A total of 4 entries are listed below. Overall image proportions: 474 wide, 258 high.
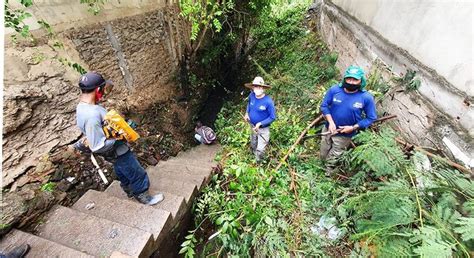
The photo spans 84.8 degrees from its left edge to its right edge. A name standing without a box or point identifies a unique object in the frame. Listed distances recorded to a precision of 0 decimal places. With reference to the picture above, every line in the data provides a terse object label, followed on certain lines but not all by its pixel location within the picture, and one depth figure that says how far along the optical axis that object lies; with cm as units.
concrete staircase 256
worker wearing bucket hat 388
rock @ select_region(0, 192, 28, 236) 267
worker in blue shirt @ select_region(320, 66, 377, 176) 331
